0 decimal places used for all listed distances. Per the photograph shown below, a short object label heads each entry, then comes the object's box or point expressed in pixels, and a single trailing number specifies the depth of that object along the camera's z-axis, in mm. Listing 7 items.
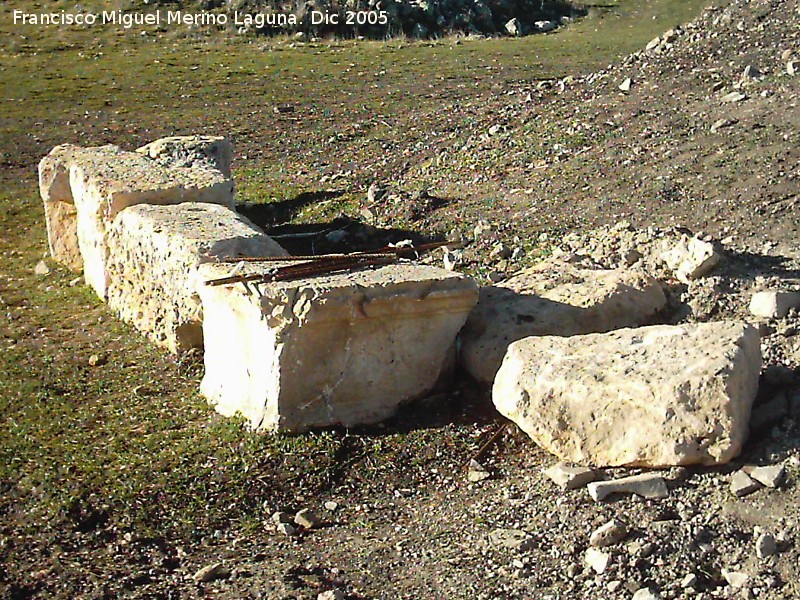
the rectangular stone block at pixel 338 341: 5887
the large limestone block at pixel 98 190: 8273
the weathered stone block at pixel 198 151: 10242
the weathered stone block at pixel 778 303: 6168
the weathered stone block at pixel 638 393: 5070
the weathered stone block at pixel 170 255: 7066
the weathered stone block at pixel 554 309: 6336
